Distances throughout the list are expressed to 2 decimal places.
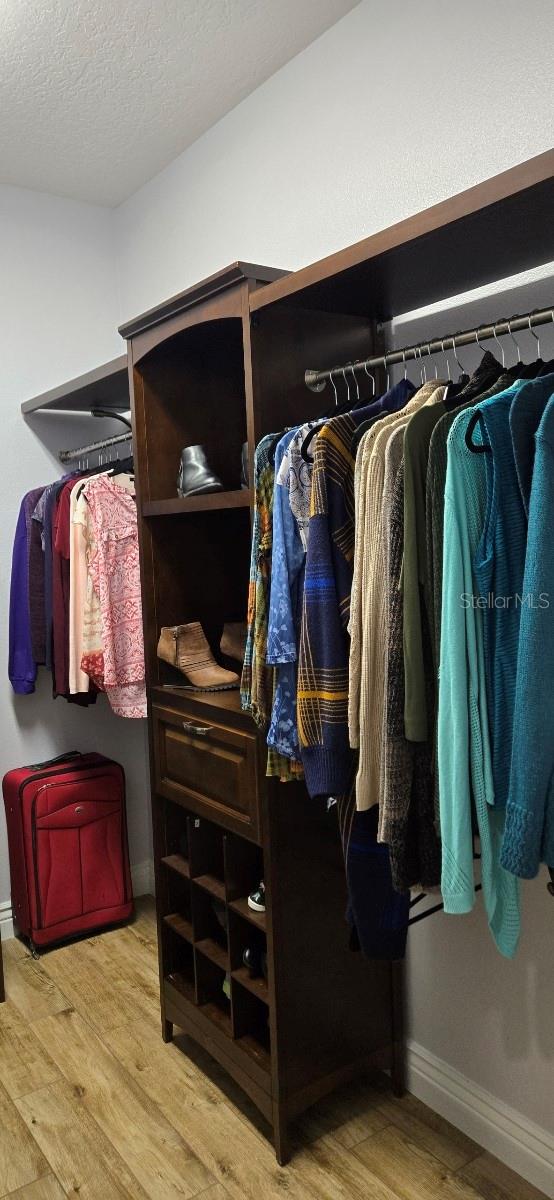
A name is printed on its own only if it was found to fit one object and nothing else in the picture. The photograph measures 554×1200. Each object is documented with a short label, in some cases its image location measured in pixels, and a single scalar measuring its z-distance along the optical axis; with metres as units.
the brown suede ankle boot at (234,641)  2.11
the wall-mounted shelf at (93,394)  2.51
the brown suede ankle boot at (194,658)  2.11
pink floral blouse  2.58
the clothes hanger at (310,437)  1.57
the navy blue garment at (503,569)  1.20
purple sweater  2.86
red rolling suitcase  2.84
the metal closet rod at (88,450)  2.76
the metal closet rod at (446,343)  1.34
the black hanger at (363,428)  1.51
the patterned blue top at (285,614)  1.59
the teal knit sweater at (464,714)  1.20
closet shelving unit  1.69
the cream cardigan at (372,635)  1.39
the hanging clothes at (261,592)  1.70
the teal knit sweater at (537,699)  1.10
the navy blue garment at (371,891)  1.55
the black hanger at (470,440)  1.22
